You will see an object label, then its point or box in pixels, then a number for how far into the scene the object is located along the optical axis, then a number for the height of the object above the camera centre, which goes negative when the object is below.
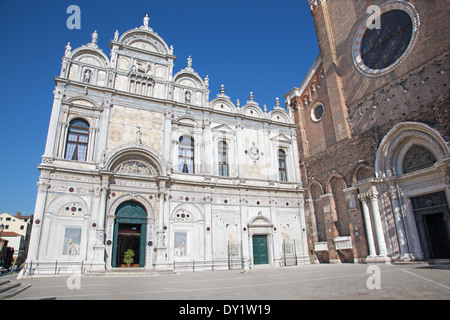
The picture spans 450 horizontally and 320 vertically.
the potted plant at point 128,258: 16.39 -0.24
